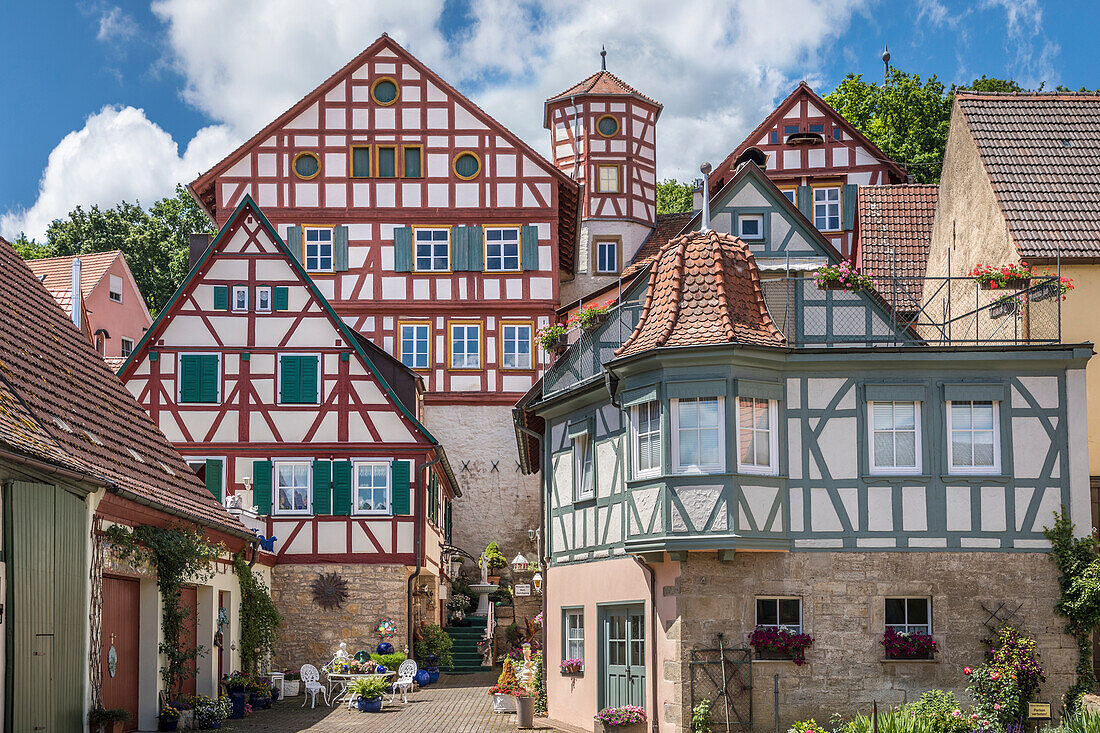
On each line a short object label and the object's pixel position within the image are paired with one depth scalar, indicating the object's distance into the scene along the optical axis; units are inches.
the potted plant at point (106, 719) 625.3
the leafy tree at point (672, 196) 2435.7
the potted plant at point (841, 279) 721.0
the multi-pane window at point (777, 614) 695.1
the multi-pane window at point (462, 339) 1529.3
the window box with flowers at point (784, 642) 681.6
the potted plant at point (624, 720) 701.9
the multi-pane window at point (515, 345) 1524.4
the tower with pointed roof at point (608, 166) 1860.2
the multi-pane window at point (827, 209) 1628.9
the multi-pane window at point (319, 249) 1540.4
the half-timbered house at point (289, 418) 1123.3
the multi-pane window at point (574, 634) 809.5
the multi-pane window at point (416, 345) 1530.5
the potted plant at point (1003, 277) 727.1
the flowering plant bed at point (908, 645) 681.0
